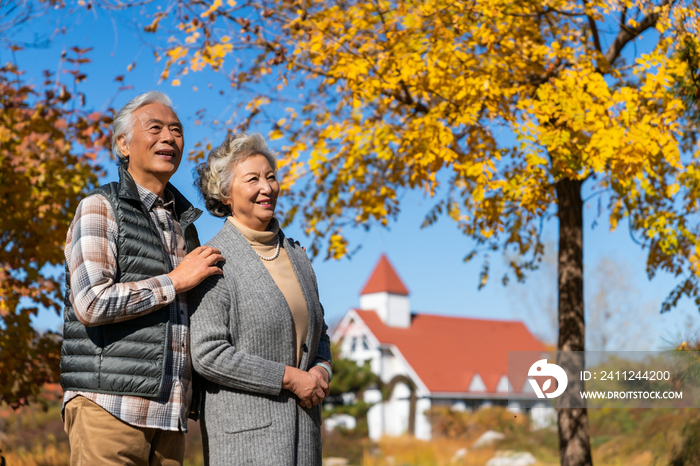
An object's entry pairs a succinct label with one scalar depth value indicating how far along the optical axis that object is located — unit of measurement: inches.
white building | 1103.6
